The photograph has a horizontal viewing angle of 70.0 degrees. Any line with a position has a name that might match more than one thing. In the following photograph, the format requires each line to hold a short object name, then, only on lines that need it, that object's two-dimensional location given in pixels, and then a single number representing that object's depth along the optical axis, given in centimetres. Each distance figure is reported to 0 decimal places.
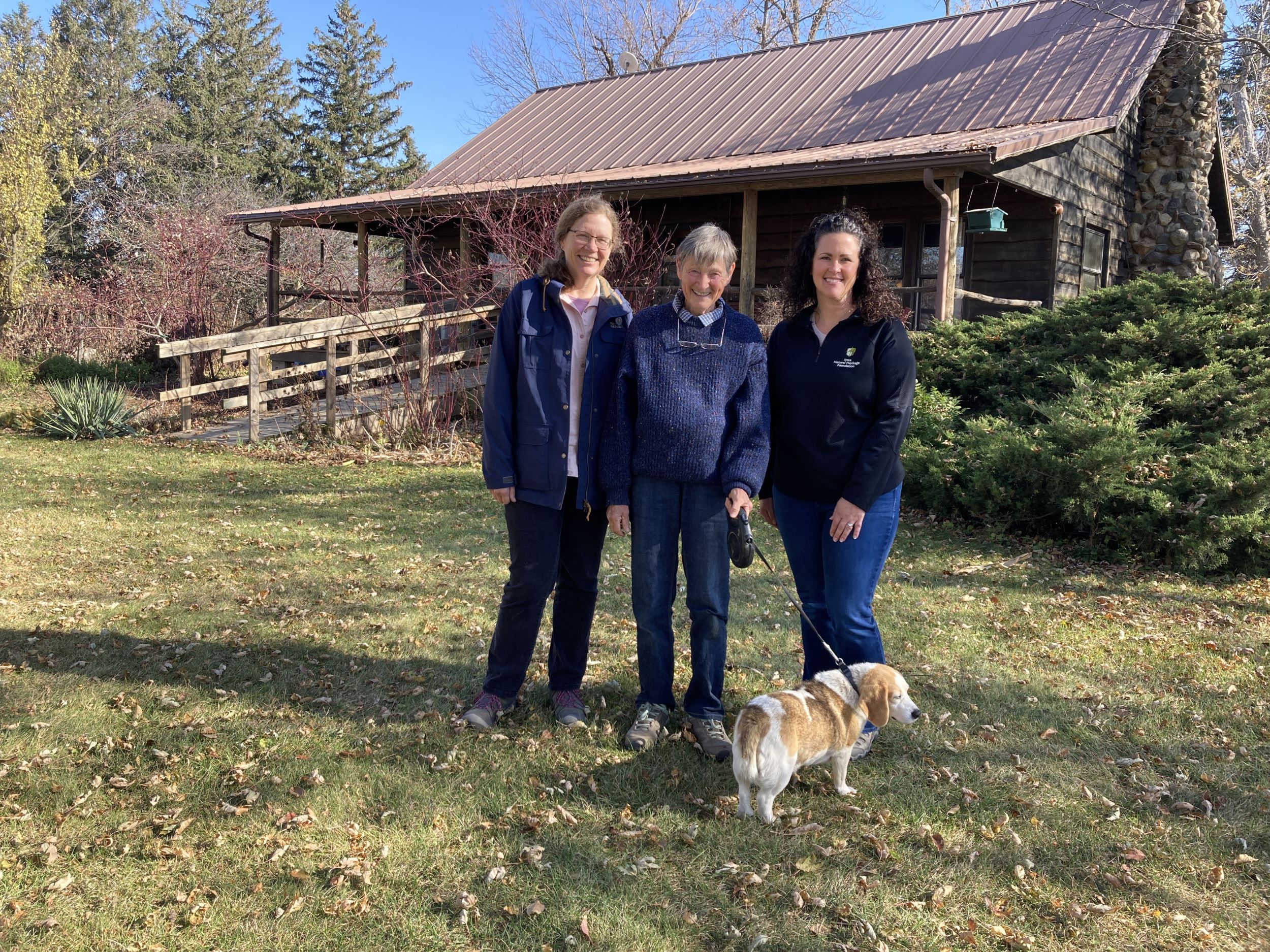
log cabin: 1083
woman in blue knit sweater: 318
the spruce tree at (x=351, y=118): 3522
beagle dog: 291
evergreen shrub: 622
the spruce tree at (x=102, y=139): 2691
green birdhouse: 1002
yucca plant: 1124
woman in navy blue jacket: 339
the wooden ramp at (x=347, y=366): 1088
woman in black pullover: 309
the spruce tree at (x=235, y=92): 3322
